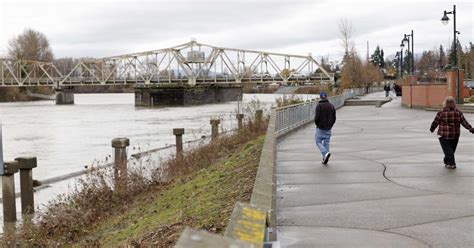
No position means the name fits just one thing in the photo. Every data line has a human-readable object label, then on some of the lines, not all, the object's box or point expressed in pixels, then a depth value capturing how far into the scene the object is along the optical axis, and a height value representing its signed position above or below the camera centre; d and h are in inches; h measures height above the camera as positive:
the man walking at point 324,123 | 509.7 -30.1
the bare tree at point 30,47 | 6323.8 +543.3
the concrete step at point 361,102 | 1972.3 -48.4
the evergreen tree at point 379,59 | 7500.0 +379.3
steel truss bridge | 5014.8 +208.8
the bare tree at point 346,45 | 2873.0 +218.2
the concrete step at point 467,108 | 1220.4 -47.4
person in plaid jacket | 449.1 -30.0
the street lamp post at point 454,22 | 1294.3 +143.5
